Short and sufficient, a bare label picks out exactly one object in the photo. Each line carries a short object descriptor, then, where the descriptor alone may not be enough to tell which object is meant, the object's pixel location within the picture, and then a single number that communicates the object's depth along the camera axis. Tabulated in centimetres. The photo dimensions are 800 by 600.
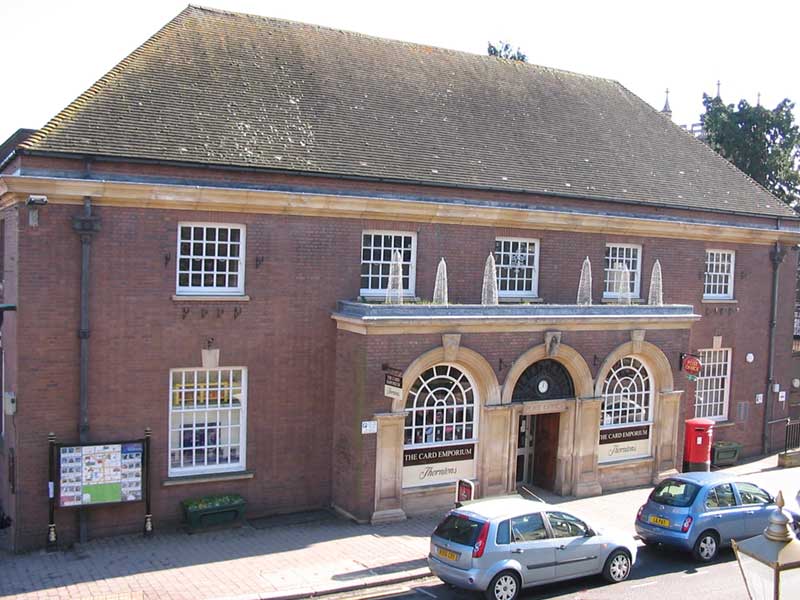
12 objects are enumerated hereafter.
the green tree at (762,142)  4156
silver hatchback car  1346
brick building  1664
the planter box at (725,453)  2531
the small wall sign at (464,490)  1630
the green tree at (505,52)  4484
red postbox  2285
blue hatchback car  1605
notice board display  1620
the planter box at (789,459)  2561
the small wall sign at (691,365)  2227
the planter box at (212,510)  1719
